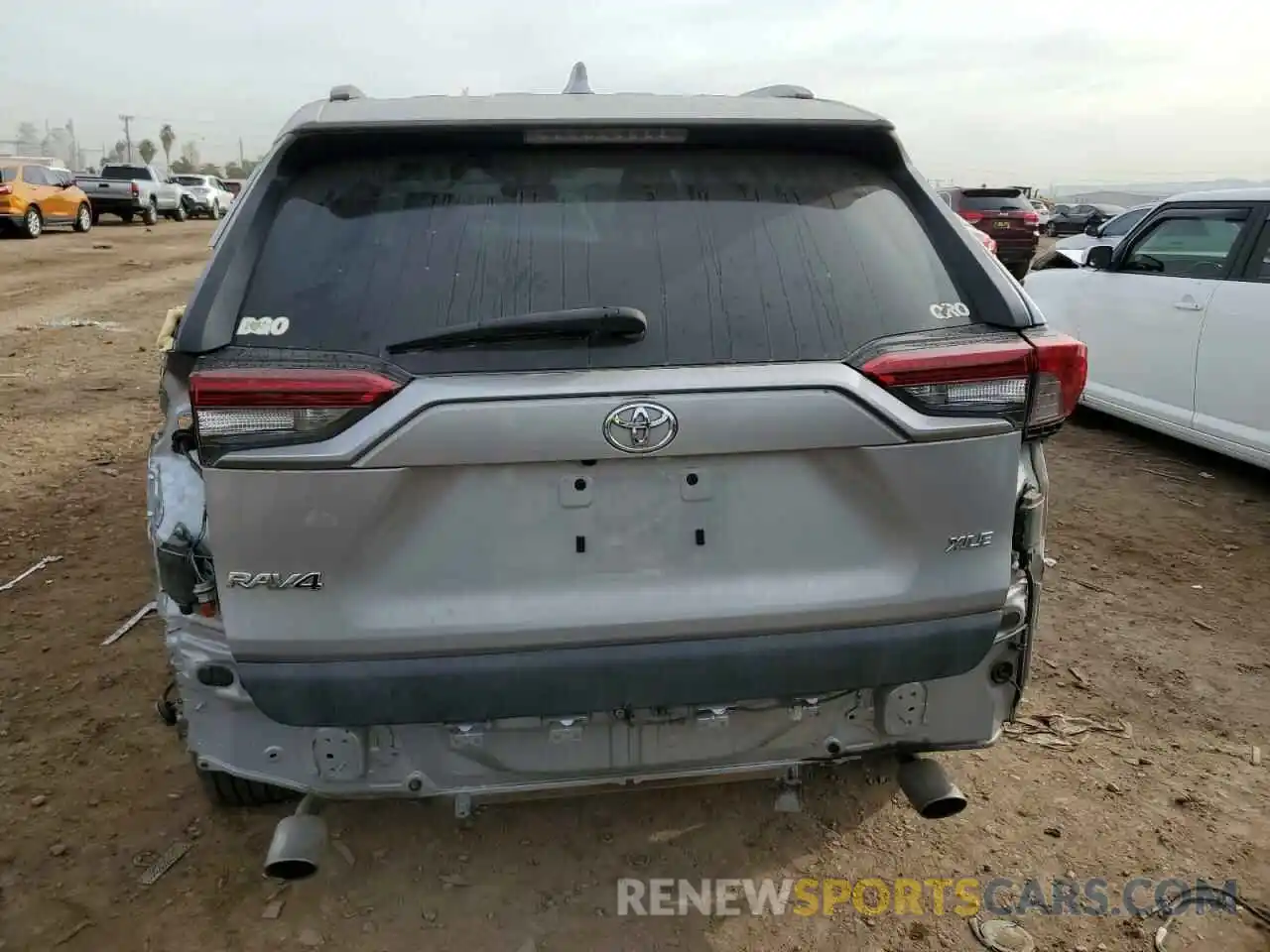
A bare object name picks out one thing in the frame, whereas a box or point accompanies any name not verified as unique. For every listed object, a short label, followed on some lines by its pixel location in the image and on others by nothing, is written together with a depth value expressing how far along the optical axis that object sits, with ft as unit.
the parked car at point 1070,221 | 120.57
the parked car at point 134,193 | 101.24
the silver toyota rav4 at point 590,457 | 6.54
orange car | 75.61
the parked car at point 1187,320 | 18.79
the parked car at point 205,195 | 127.13
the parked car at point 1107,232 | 49.29
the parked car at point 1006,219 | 59.67
